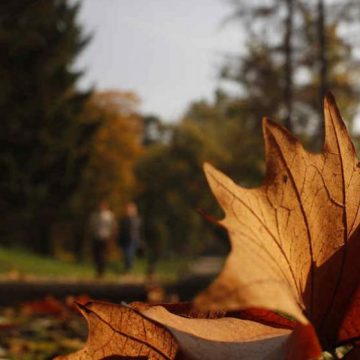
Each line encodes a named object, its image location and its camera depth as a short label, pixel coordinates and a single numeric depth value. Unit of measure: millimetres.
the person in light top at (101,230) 16516
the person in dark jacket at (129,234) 16672
